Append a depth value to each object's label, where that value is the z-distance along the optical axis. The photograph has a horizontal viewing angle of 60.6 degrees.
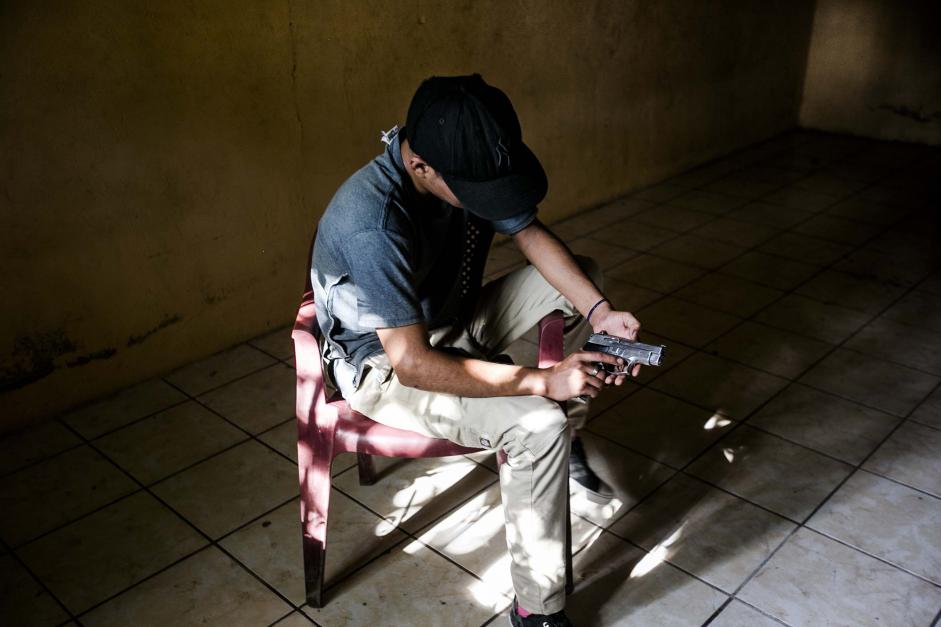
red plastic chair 1.71
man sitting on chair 1.56
